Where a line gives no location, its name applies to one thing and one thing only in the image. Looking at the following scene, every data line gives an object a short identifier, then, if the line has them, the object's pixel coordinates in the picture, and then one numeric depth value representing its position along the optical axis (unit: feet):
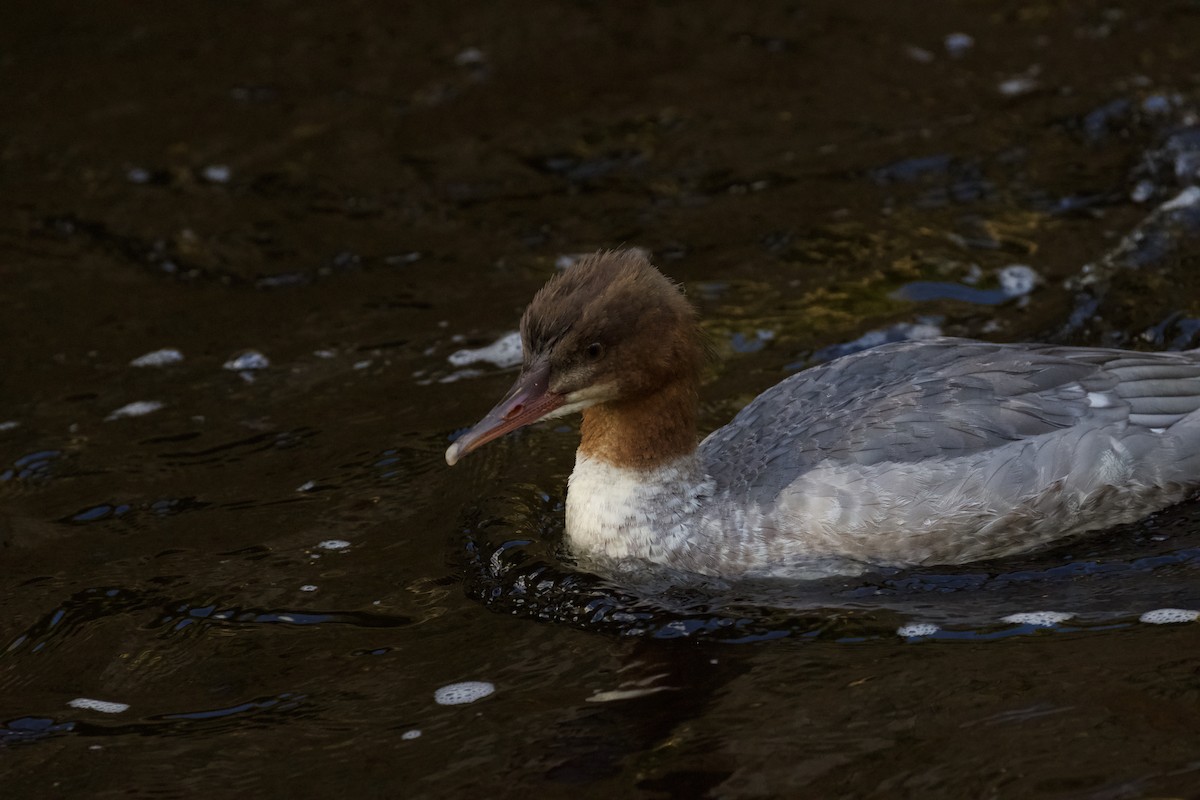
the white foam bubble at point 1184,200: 56.24
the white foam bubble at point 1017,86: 69.15
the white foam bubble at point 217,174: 68.95
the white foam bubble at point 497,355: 52.08
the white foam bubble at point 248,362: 53.11
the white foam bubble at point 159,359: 53.88
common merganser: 37.99
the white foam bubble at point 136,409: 50.30
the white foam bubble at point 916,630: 35.12
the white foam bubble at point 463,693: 33.96
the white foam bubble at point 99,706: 34.65
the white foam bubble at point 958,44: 73.82
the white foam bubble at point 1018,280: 53.42
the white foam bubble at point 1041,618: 35.04
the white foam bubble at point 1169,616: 34.32
